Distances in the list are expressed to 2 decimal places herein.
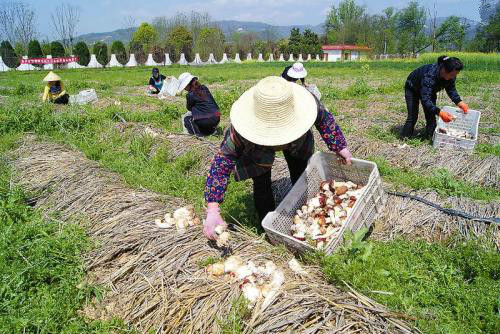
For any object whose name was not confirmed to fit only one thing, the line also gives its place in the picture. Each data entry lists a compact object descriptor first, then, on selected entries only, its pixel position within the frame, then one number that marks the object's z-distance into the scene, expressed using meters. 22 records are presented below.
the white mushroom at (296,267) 2.29
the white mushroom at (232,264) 2.37
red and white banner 29.89
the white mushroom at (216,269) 2.38
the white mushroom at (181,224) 2.99
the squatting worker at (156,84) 12.00
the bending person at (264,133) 2.14
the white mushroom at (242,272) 2.28
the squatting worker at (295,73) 6.01
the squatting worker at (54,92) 8.93
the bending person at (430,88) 4.85
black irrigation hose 2.97
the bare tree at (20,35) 38.59
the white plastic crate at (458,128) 4.96
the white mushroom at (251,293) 2.09
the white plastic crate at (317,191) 2.51
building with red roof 62.30
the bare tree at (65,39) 43.09
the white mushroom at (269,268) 2.27
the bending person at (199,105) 6.09
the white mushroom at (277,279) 2.18
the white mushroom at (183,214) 3.07
